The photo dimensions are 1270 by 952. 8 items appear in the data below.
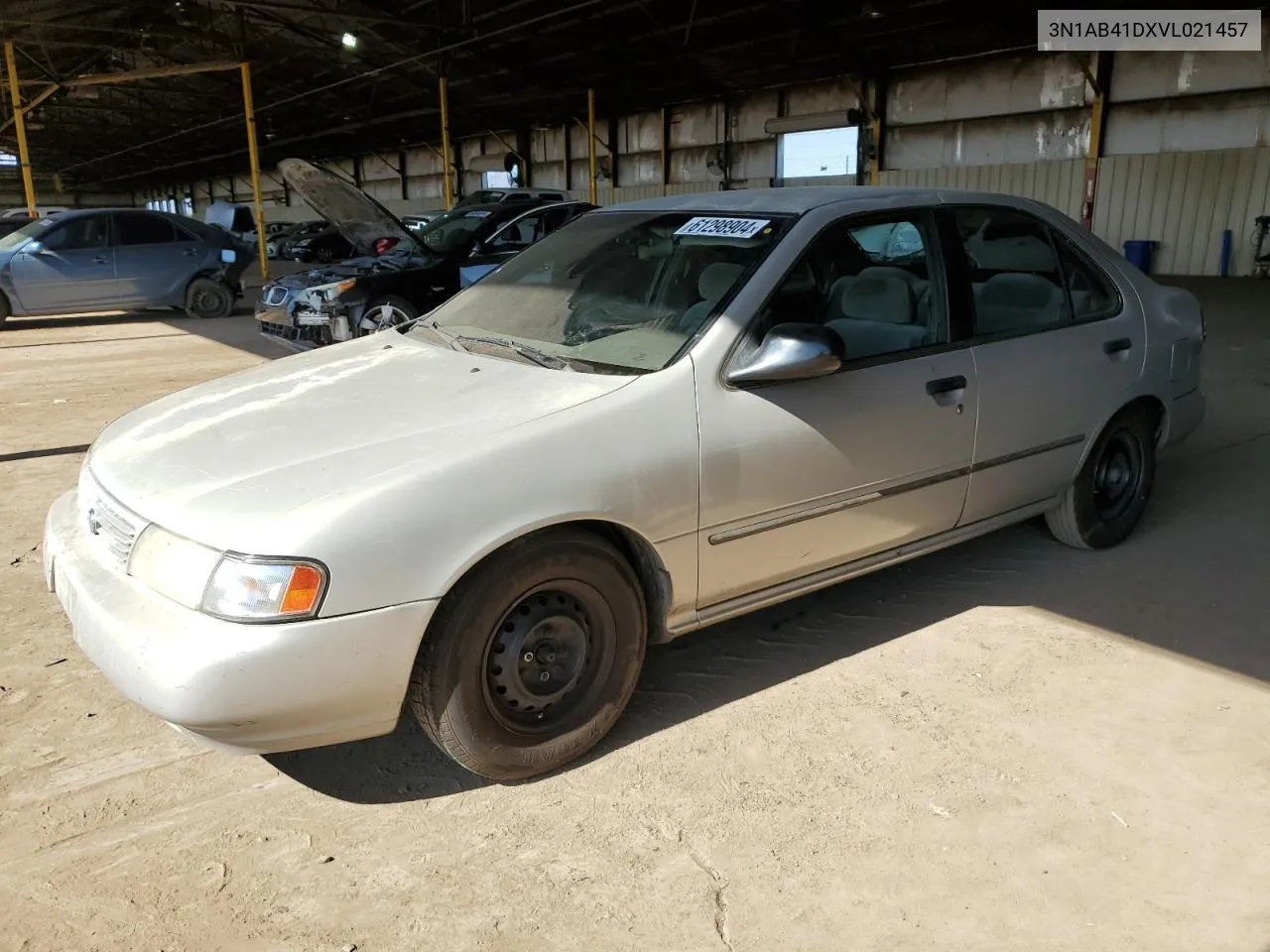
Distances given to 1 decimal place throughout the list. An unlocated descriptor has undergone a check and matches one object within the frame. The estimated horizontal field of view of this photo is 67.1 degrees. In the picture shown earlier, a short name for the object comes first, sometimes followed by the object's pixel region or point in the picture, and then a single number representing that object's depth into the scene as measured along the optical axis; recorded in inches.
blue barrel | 635.4
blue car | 477.4
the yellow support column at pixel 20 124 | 648.4
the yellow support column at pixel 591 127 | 783.1
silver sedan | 87.9
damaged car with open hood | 350.0
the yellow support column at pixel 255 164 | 701.9
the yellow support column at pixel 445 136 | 735.1
